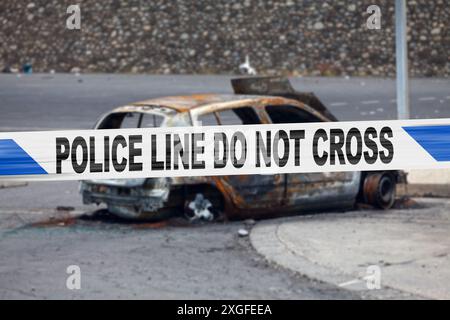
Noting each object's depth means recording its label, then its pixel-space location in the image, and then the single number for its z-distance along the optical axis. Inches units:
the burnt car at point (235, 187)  476.4
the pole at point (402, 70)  596.1
